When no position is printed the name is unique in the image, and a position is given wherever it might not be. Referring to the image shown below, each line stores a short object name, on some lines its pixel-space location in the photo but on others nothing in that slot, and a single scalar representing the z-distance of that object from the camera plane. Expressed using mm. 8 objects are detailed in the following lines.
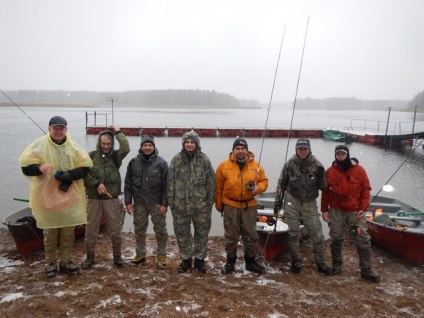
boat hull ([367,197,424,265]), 5750
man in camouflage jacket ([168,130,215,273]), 4625
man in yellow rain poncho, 4102
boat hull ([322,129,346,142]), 32975
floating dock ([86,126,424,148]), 33281
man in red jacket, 4773
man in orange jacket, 4645
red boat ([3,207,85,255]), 5700
